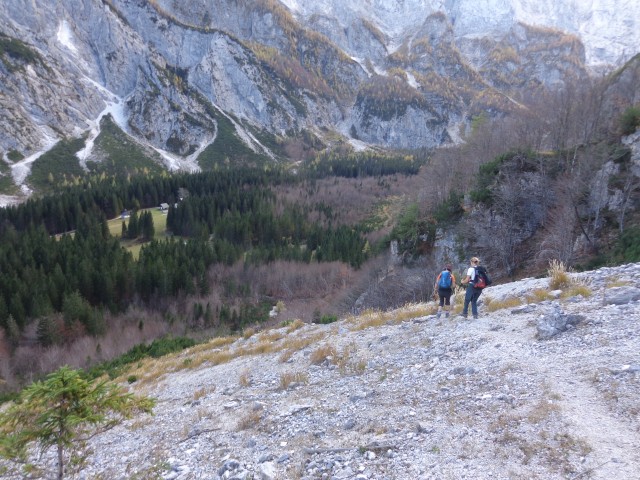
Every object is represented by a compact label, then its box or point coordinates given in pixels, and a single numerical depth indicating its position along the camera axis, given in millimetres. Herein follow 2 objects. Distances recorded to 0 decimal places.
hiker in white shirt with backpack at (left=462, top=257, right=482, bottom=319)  11735
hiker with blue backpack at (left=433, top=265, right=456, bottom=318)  13117
